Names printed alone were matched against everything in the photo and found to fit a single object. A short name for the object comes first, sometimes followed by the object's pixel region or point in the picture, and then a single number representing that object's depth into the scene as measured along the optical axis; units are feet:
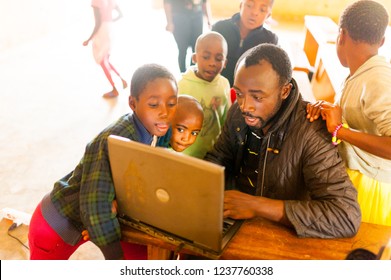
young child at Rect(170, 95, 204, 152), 4.75
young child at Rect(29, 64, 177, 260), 3.34
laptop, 2.59
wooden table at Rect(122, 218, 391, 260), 3.23
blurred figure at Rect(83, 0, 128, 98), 11.37
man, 3.47
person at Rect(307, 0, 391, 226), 3.88
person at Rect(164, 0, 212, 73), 9.79
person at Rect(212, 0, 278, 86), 6.80
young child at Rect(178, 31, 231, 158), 5.62
